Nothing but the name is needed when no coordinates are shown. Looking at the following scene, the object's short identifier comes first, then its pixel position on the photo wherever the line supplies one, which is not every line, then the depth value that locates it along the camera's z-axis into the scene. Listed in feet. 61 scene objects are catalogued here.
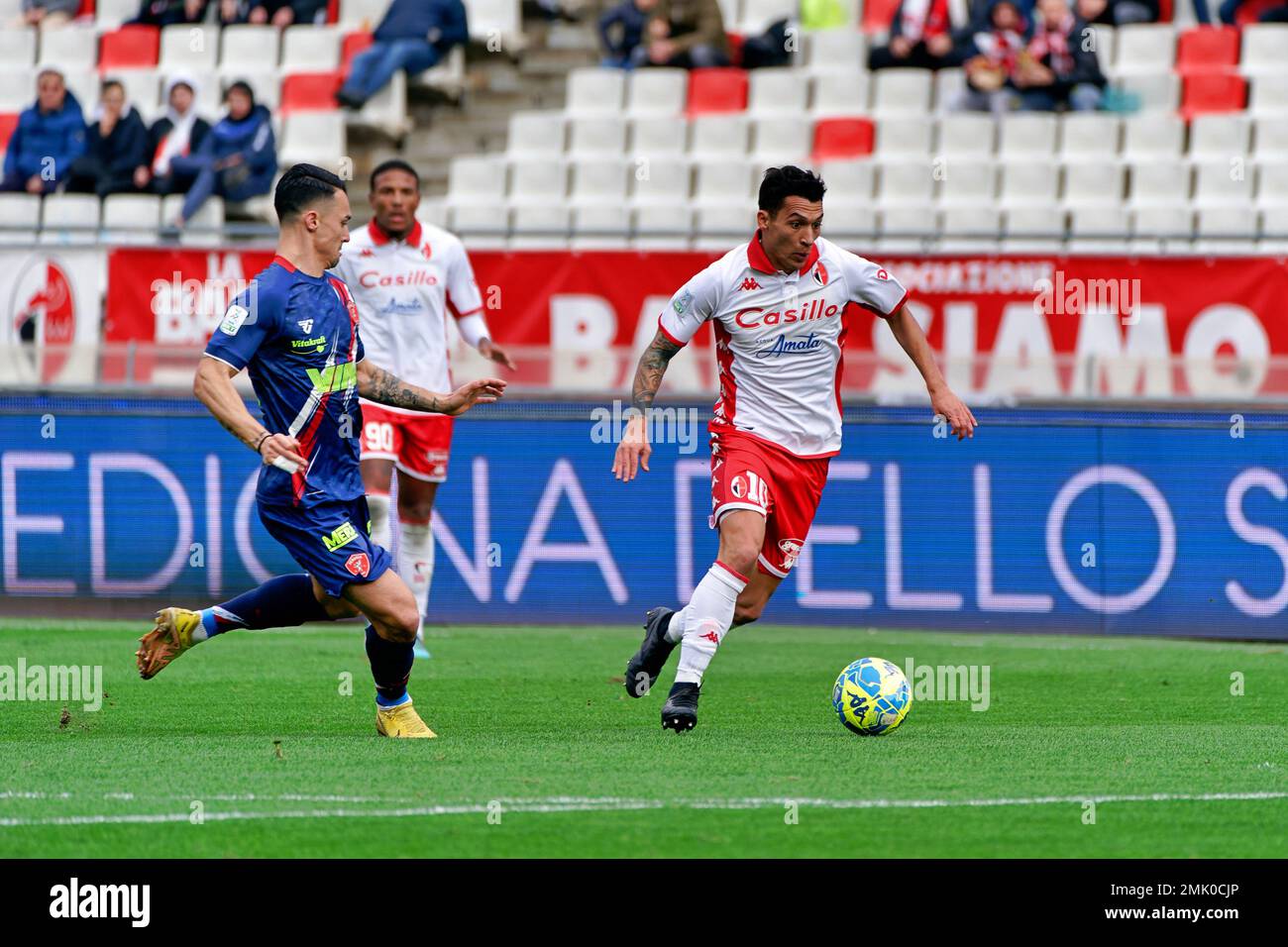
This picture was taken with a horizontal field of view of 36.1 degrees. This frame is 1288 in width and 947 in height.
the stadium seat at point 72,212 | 59.82
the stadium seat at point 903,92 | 61.52
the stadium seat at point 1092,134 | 59.21
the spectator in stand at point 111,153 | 60.80
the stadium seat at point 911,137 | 60.29
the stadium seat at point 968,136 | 59.77
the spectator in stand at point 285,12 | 67.92
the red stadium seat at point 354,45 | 66.80
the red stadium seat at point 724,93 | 63.31
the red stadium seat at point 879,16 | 66.13
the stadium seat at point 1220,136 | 58.54
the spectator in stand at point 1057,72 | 59.62
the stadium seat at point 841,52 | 64.03
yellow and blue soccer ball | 26.03
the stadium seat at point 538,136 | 63.36
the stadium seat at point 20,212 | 60.13
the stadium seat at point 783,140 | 61.11
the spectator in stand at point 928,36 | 61.82
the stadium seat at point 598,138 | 62.64
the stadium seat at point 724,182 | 60.29
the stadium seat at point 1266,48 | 60.18
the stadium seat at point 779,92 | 62.59
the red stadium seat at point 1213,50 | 60.80
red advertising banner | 50.47
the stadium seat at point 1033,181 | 58.54
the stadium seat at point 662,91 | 63.26
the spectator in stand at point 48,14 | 71.41
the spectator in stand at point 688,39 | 63.72
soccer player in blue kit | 24.81
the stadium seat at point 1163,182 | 57.93
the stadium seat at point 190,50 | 67.72
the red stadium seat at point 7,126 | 65.77
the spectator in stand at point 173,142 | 60.64
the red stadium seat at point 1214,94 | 59.93
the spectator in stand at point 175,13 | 69.21
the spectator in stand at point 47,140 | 61.46
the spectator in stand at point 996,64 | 60.08
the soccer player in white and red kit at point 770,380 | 26.94
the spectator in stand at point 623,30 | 64.64
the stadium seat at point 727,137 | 61.72
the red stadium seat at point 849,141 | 60.95
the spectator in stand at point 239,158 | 60.18
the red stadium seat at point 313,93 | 65.67
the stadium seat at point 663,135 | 62.23
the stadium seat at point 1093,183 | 58.13
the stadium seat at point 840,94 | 62.13
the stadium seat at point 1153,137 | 59.06
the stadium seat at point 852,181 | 59.41
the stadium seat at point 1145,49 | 61.36
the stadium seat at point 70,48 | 69.67
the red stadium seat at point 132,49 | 68.69
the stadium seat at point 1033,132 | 59.36
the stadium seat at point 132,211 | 60.18
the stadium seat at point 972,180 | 58.90
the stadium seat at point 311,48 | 66.90
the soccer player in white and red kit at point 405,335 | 35.86
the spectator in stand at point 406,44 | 64.59
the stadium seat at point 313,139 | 63.77
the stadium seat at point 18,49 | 69.82
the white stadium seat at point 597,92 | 63.87
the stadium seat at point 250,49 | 67.21
